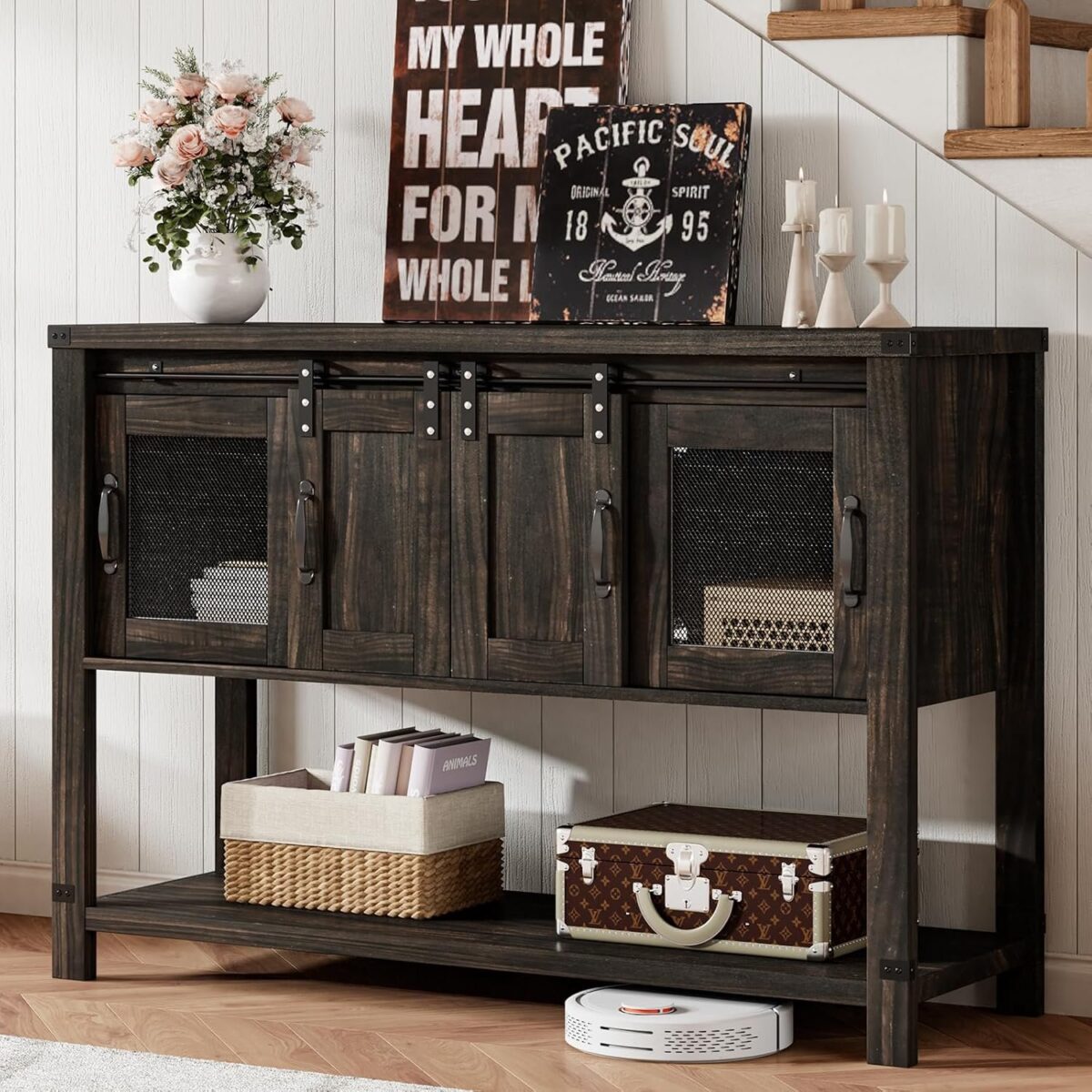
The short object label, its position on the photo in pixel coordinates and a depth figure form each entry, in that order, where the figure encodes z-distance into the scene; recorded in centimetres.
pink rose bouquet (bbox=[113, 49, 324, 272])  569
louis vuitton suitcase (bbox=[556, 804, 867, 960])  511
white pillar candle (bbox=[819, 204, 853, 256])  522
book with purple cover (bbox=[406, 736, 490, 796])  557
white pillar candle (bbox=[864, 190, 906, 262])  519
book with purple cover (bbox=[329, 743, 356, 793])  570
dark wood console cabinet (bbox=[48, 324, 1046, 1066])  489
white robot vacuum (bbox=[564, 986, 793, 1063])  499
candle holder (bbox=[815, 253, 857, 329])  523
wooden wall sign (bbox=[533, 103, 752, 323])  551
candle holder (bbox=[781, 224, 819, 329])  533
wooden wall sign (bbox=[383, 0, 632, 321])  580
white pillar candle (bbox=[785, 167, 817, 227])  539
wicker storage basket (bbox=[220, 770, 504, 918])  553
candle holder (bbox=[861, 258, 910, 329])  516
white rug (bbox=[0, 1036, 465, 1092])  476
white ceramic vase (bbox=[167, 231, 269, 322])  578
